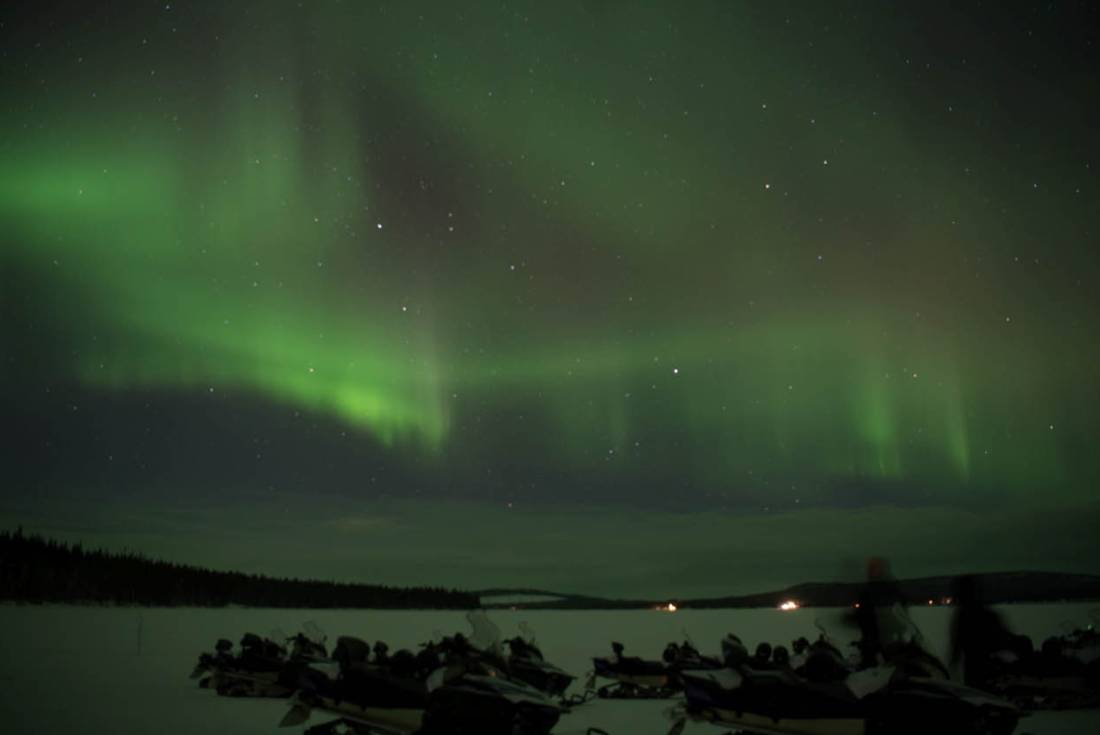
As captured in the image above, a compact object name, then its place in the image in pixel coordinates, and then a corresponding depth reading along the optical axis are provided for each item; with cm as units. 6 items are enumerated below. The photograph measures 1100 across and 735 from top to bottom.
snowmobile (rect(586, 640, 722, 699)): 1975
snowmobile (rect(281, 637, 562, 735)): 998
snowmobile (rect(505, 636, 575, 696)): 1670
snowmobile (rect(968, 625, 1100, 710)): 1680
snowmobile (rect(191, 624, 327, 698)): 1861
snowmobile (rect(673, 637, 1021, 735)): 984
